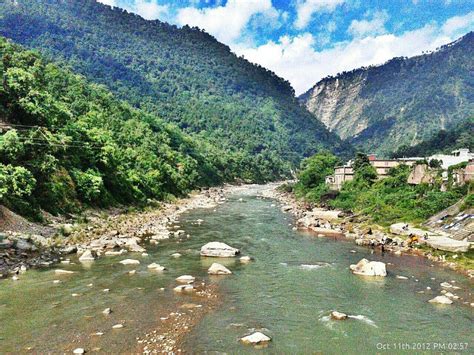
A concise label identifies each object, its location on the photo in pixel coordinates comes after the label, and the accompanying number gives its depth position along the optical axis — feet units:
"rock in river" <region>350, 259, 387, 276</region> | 79.66
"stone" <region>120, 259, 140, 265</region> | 83.15
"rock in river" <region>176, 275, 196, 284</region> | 72.43
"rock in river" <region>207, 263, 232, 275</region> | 78.08
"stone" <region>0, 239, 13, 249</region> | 78.67
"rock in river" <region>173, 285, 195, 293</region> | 67.54
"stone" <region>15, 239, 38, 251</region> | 81.97
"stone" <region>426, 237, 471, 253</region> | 93.04
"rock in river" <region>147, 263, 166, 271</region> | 79.88
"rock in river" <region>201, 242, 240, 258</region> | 93.15
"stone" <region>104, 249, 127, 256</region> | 90.42
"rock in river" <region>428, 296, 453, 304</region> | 63.16
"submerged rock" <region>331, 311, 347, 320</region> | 56.80
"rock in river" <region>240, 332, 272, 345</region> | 48.75
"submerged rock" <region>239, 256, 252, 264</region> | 89.56
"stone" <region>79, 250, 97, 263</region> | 83.81
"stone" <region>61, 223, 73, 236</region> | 101.86
